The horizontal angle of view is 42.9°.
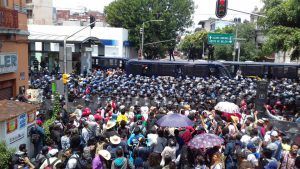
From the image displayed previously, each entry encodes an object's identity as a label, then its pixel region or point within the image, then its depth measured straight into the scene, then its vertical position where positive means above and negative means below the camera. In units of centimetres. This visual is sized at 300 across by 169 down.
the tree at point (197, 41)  7469 +182
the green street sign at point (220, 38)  3228 +107
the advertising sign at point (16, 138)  1008 -245
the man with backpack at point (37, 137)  1102 -258
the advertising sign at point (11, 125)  994 -206
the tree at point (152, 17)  5025 +430
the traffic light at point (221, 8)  1723 +193
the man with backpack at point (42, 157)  828 -241
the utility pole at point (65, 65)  1522 -68
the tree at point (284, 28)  1778 +115
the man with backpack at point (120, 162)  822 -244
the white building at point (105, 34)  4453 +176
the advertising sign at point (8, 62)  1723 -73
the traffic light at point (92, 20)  2754 +207
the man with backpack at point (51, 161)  808 -242
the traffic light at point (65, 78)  1535 -123
